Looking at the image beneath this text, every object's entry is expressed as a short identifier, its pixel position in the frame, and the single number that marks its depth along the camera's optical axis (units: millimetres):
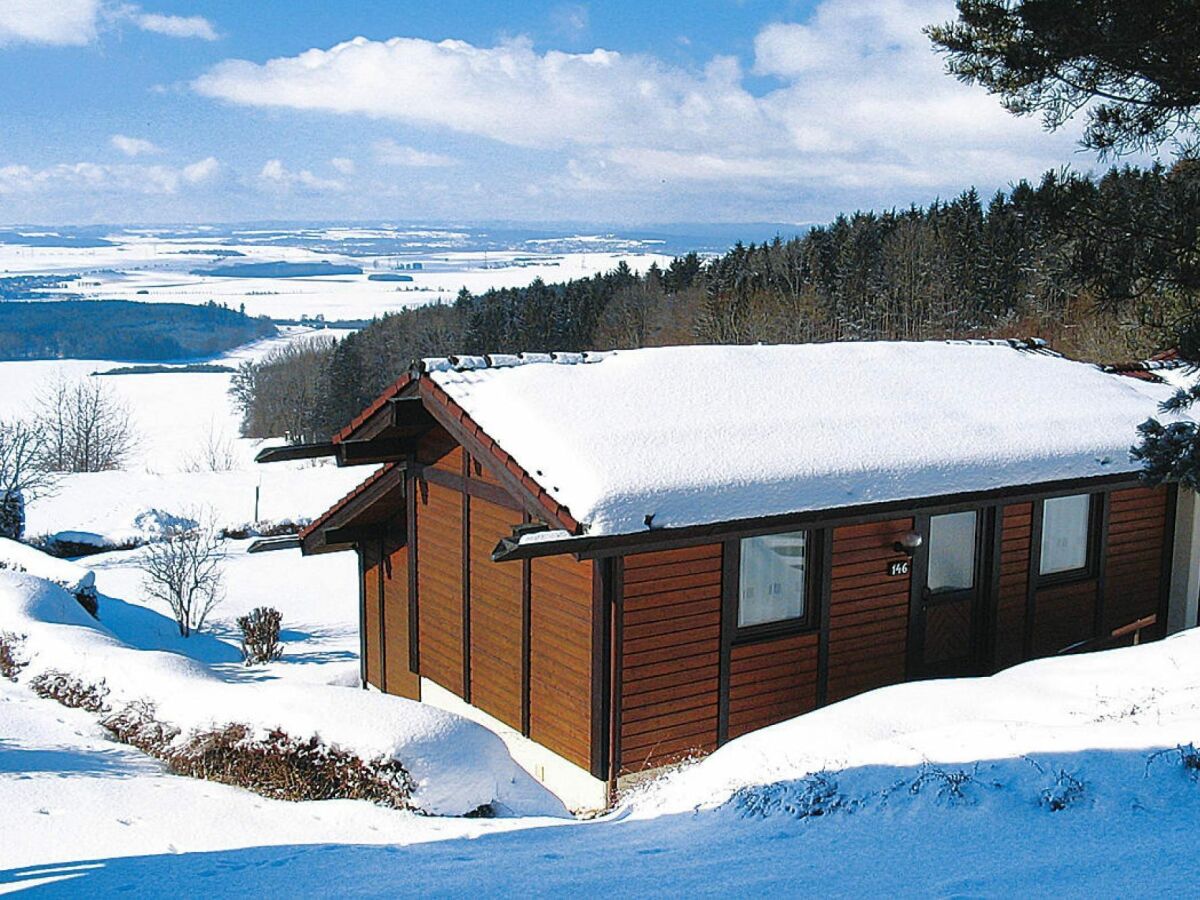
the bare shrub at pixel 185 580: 22531
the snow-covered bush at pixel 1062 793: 5234
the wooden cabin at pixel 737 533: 8008
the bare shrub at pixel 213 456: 59094
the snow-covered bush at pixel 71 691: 10648
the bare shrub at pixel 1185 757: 5418
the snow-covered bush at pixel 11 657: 12484
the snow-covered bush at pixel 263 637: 19172
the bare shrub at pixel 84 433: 58094
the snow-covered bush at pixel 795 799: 5680
